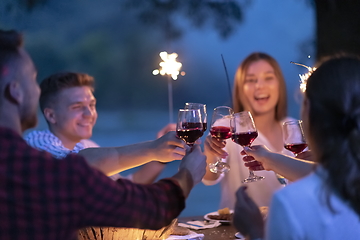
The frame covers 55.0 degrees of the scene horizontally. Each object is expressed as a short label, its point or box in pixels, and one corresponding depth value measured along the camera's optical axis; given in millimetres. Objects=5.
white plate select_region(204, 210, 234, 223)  1861
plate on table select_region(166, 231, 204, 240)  1553
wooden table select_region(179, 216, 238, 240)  1617
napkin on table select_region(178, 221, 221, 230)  1812
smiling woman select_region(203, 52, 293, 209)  2744
